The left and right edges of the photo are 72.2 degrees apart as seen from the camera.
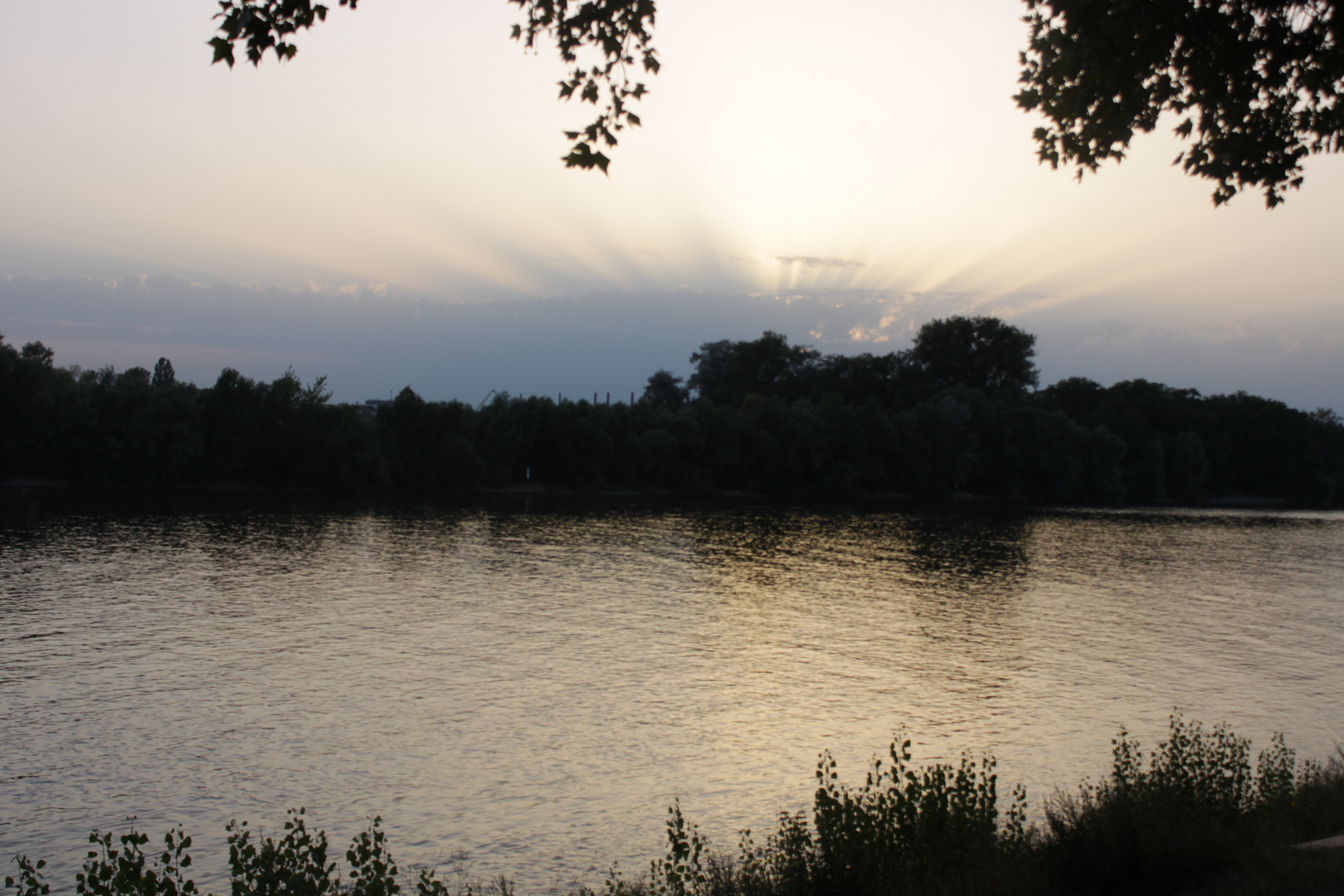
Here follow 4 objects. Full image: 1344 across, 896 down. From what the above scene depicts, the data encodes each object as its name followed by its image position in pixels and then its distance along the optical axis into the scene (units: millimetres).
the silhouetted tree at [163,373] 115312
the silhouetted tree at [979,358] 136125
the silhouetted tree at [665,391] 161500
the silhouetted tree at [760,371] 140250
